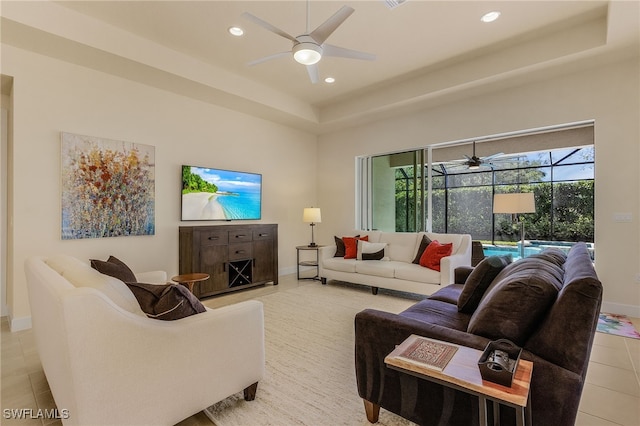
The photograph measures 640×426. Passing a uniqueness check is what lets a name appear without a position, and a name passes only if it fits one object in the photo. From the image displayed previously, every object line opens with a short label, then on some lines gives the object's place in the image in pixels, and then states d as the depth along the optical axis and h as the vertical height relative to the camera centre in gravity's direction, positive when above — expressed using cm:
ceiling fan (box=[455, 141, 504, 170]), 573 +96
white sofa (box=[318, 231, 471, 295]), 411 -79
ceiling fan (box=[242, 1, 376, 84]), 242 +145
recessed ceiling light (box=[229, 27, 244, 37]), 344 +203
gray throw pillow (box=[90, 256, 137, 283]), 219 -41
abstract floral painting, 356 +31
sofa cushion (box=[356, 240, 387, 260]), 494 -62
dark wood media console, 436 -65
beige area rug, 181 -120
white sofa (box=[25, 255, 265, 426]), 130 -69
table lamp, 571 -5
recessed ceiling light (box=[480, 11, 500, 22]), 321 +205
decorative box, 104 -53
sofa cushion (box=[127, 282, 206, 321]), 157 -44
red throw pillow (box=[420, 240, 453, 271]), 425 -58
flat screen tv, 461 +29
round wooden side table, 357 -77
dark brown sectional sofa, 120 -58
